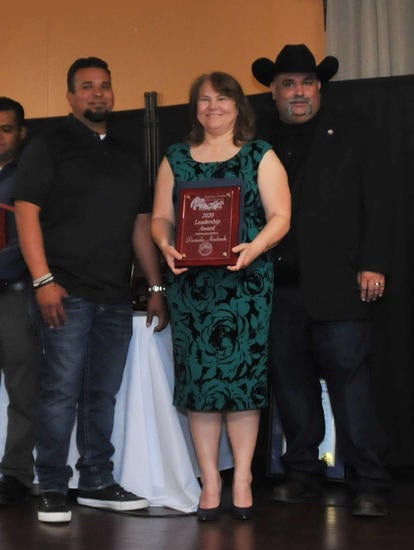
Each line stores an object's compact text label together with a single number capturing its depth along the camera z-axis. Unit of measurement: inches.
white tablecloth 147.5
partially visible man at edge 152.3
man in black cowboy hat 143.1
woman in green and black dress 134.7
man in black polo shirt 138.9
